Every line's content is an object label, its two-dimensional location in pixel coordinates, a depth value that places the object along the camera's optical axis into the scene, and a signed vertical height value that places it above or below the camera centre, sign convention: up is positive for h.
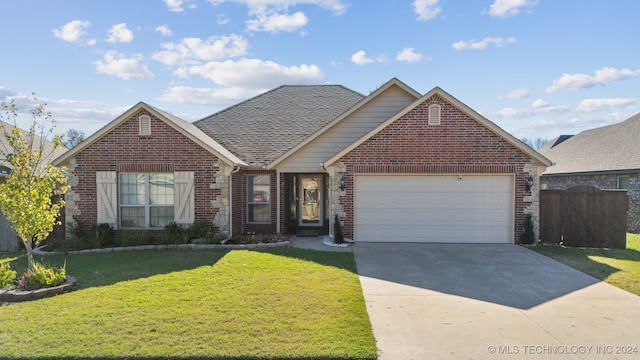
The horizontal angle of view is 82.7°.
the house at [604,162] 15.52 +0.84
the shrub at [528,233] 10.91 -1.62
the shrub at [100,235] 10.37 -1.62
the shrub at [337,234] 11.06 -1.66
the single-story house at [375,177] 11.05 +0.07
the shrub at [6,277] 6.63 -1.78
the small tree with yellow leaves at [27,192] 6.70 -0.23
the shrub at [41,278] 6.52 -1.76
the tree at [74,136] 53.98 +6.96
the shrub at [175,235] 10.70 -1.63
